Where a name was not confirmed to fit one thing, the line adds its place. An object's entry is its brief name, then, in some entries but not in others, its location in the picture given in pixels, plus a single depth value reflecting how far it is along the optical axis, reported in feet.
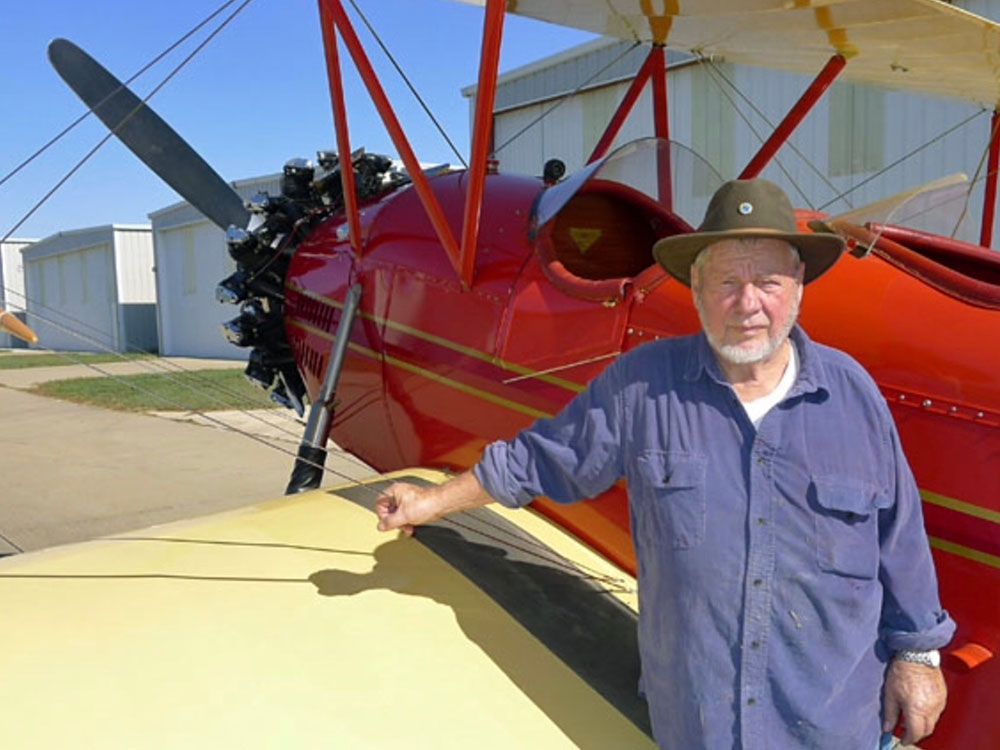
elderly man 5.19
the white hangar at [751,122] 32.76
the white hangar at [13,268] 145.07
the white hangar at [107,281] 105.70
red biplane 6.27
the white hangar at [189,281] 84.23
